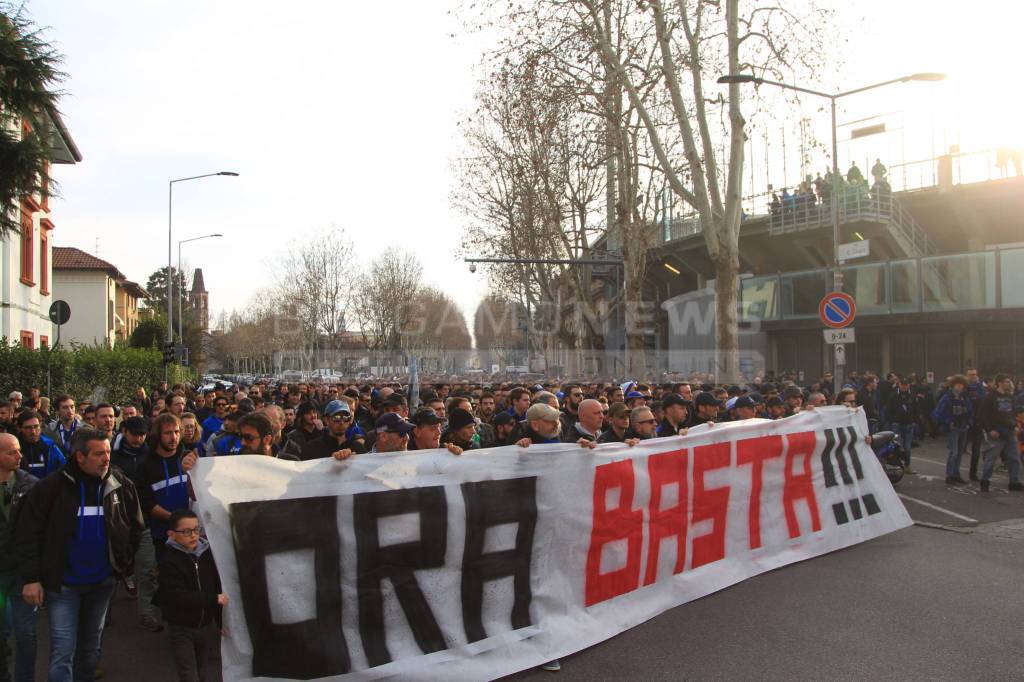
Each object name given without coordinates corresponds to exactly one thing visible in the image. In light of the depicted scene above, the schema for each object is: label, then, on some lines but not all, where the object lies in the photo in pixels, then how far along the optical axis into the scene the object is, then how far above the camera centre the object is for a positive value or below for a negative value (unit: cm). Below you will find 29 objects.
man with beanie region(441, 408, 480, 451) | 665 -56
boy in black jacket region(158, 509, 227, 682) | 459 -125
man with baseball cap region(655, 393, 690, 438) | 766 -56
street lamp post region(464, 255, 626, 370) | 2798 +323
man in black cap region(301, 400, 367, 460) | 712 -69
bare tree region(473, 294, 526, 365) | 7769 +282
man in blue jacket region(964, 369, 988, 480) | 1278 -81
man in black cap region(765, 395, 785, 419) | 1045 -68
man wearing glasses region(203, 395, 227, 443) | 1045 -79
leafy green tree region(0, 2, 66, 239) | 1179 +361
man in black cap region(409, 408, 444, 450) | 628 -54
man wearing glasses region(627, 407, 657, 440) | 712 -57
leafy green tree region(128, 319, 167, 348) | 4584 +136
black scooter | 1107 -139
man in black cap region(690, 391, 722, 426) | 841 -52
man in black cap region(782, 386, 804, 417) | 1062 -58
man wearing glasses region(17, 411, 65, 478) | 758 -81
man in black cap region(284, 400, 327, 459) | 823 -66
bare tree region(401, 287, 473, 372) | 6812 +247
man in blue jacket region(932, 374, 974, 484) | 1273 -103
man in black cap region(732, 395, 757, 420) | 905 -58
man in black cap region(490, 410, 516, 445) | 832 -67
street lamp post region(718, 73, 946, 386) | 1647 +532
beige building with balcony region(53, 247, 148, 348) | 5531 +449
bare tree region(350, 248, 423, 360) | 5778 +362
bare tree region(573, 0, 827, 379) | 1872 +568
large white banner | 469 -127
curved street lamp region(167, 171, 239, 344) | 3788 +394
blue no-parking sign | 1515 +75
